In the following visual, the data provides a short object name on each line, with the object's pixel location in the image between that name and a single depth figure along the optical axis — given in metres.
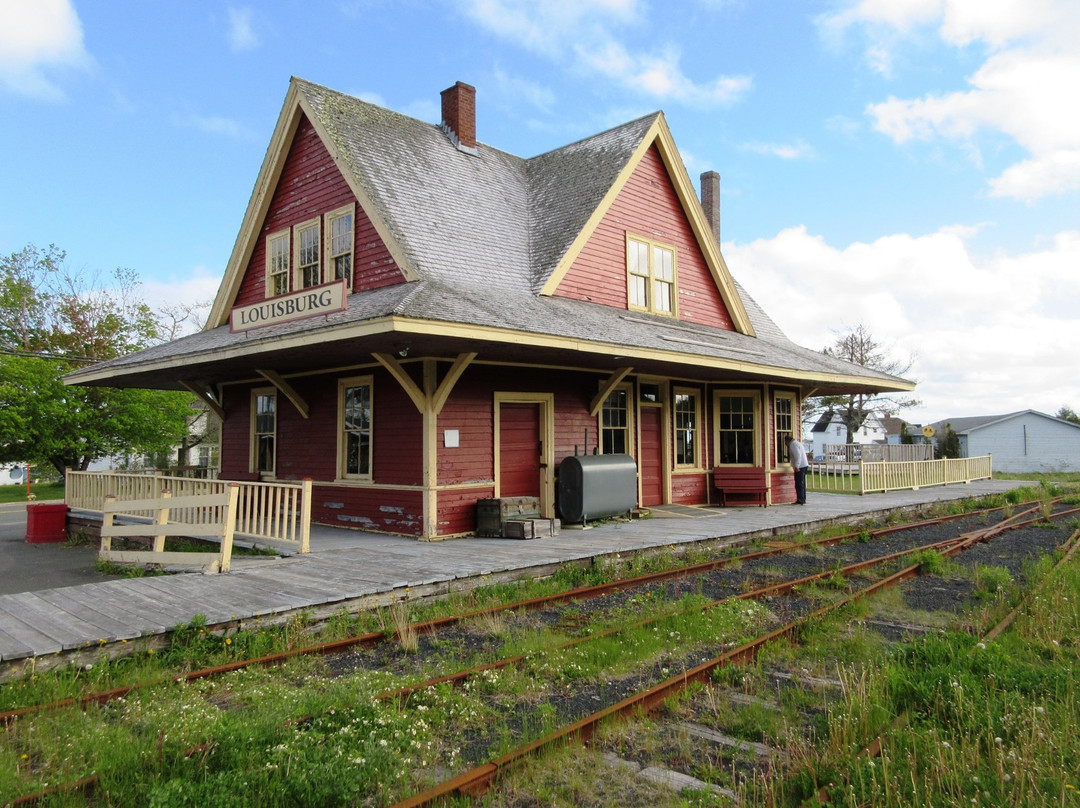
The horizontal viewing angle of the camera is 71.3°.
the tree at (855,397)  50.47
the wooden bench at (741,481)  16.75
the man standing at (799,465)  17.38
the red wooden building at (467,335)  11.45
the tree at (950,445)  42.65
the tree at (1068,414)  71.19
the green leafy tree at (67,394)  26.83
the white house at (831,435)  59.00
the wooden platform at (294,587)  5.82
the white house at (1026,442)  50.59
